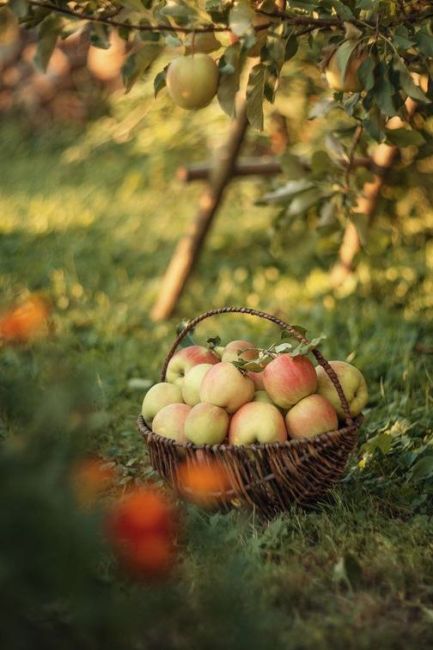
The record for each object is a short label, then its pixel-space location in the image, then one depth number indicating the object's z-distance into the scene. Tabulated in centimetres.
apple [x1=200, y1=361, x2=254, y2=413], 219
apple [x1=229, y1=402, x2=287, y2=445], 212
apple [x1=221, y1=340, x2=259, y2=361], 235
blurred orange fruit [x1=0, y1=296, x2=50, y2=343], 290
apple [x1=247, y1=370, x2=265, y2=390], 230
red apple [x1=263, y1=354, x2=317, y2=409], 217
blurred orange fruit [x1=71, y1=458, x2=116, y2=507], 133
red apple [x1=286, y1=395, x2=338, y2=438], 213
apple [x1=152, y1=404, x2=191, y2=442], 223
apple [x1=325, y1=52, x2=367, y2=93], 233
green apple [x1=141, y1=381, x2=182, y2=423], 235
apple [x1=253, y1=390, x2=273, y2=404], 222
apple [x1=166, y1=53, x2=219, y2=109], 231
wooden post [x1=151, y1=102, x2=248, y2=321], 383
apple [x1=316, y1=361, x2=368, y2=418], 225
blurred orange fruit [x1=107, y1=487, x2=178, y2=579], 143
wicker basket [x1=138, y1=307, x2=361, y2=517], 209
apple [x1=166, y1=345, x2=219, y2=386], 243
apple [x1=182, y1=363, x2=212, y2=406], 231
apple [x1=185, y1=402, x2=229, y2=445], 215
